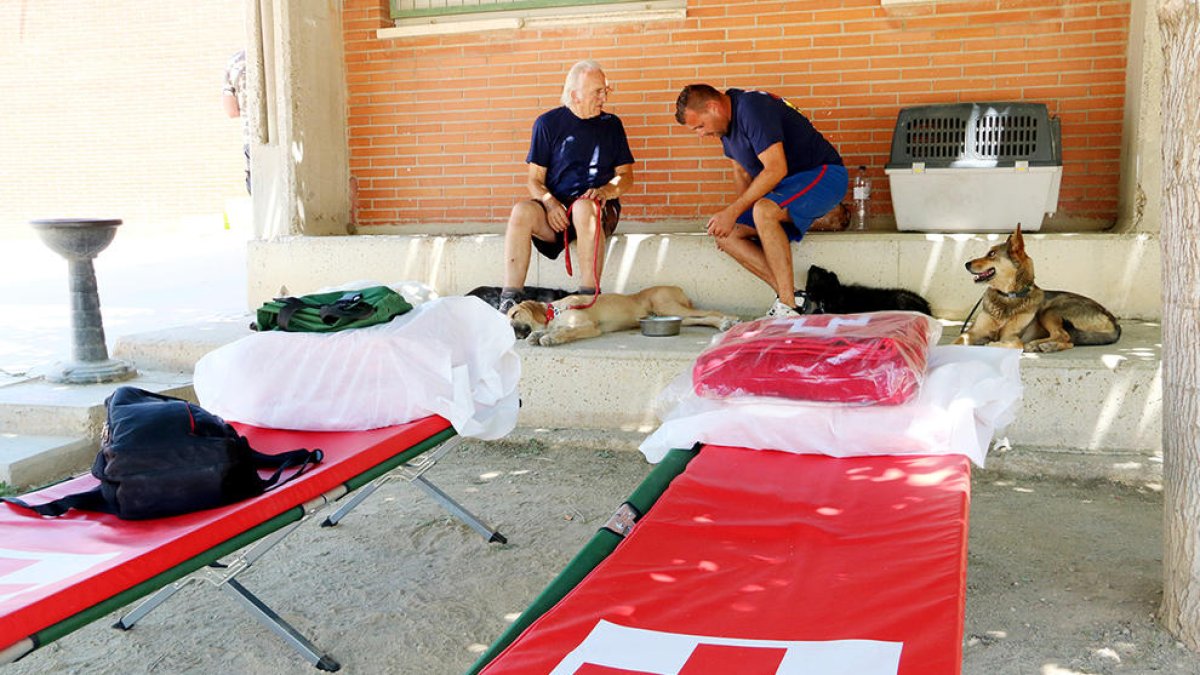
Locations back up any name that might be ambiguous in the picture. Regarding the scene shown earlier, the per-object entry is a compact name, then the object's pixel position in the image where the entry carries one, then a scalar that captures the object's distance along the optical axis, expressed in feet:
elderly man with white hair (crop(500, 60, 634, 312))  19.21
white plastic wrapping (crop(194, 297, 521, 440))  11.41
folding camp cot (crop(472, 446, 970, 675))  6.08
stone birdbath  17.16
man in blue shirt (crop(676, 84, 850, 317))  17.38
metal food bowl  18.01
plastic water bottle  20.54
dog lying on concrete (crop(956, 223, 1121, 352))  15.21
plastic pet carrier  18.40
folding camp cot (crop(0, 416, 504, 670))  7.00
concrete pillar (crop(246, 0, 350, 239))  22.74
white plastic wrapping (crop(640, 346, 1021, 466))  9.41
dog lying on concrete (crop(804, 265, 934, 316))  18.26
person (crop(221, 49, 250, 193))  29.30
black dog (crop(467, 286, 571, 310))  19.77
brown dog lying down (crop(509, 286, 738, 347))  17.63
